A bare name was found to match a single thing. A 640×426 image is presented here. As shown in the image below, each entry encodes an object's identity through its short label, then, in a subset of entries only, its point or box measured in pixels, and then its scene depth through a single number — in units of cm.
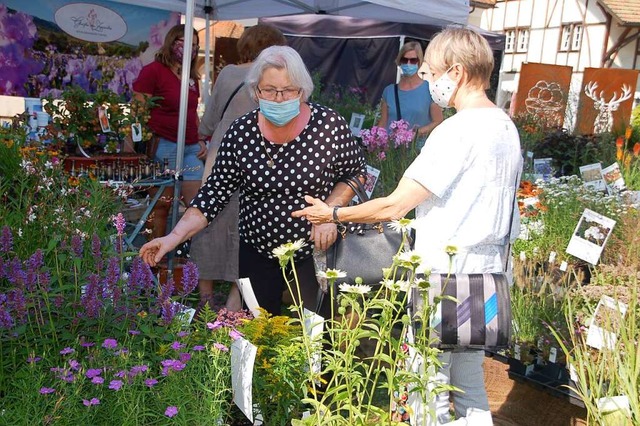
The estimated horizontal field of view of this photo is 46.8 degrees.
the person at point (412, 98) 598
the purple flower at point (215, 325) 224
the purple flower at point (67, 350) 203
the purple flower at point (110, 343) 203
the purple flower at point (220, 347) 212
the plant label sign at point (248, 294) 255
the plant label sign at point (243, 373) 203
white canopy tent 714
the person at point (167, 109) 496
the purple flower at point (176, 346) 208
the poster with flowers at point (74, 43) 671
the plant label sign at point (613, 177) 528
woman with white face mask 229
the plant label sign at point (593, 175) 533
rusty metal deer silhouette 1008
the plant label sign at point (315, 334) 214
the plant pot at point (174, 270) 395
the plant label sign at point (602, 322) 280
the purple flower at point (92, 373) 192
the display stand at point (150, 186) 385
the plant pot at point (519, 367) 351
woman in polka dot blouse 286
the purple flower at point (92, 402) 183
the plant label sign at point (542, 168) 623
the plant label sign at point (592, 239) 374
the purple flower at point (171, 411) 187
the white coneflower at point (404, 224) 200
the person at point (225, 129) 403
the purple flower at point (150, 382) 192
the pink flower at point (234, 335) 219
